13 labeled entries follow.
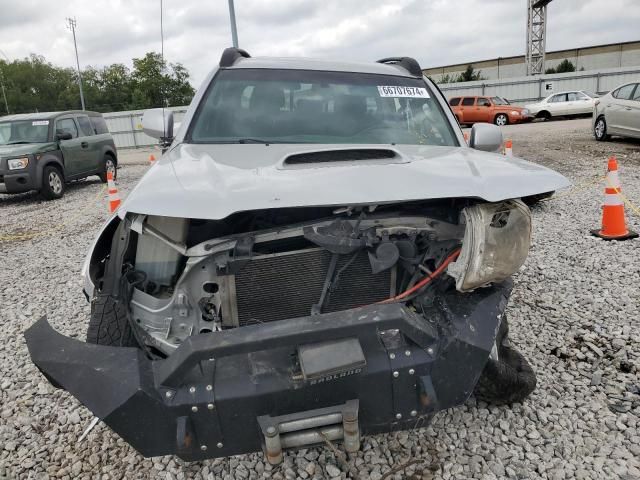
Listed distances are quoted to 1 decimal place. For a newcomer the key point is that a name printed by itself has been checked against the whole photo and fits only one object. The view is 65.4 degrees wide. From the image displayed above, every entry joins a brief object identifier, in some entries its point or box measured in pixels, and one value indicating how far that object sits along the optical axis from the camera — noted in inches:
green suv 374.0
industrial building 1856.5
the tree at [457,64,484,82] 1834.4
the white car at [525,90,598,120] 883.4
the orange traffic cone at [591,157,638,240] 203.8
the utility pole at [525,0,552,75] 1622.8
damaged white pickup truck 64.8
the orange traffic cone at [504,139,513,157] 307.9
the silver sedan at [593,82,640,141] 449.8
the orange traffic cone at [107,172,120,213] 268.1
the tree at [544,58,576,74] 1696.6
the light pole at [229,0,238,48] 417.8
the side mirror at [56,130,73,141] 410.5
